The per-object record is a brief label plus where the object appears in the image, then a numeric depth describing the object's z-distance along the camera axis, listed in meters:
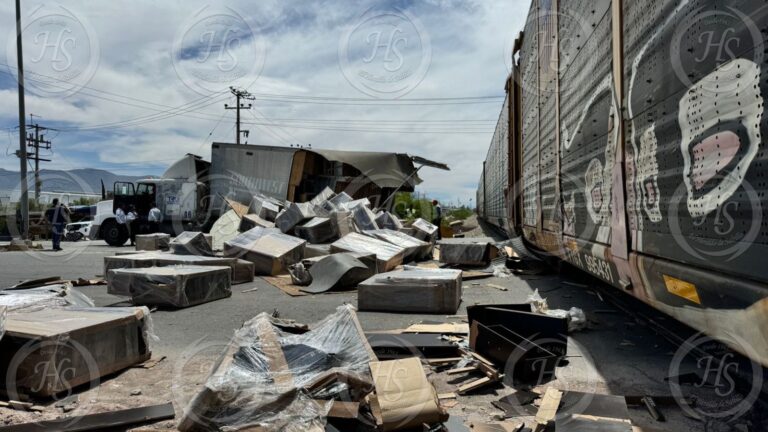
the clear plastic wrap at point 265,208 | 14.30
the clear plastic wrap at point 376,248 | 8.95
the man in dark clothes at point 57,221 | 15.38
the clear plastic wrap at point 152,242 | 12.59
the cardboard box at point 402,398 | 2.62
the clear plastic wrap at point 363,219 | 12.81
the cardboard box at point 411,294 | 5.81
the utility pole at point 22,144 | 18.12
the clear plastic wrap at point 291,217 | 12.46
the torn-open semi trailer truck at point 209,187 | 18.39
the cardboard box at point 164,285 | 5.98
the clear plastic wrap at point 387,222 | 14.19
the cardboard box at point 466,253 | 9.70
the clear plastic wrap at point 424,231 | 13.91
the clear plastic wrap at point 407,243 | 10.48
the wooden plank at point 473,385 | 3.36
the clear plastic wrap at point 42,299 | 4.30
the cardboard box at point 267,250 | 9.05
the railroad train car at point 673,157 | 1.97
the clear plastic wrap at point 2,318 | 3.19
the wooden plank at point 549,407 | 2.71
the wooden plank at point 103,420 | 2.72
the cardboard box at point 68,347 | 3.21
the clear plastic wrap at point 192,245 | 9.74
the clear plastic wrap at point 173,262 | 7.62
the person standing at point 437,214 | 19.08
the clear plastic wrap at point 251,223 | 12.85
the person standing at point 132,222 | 18.03
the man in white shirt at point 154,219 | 17.75
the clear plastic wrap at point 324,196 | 15.59
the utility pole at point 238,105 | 39.59
